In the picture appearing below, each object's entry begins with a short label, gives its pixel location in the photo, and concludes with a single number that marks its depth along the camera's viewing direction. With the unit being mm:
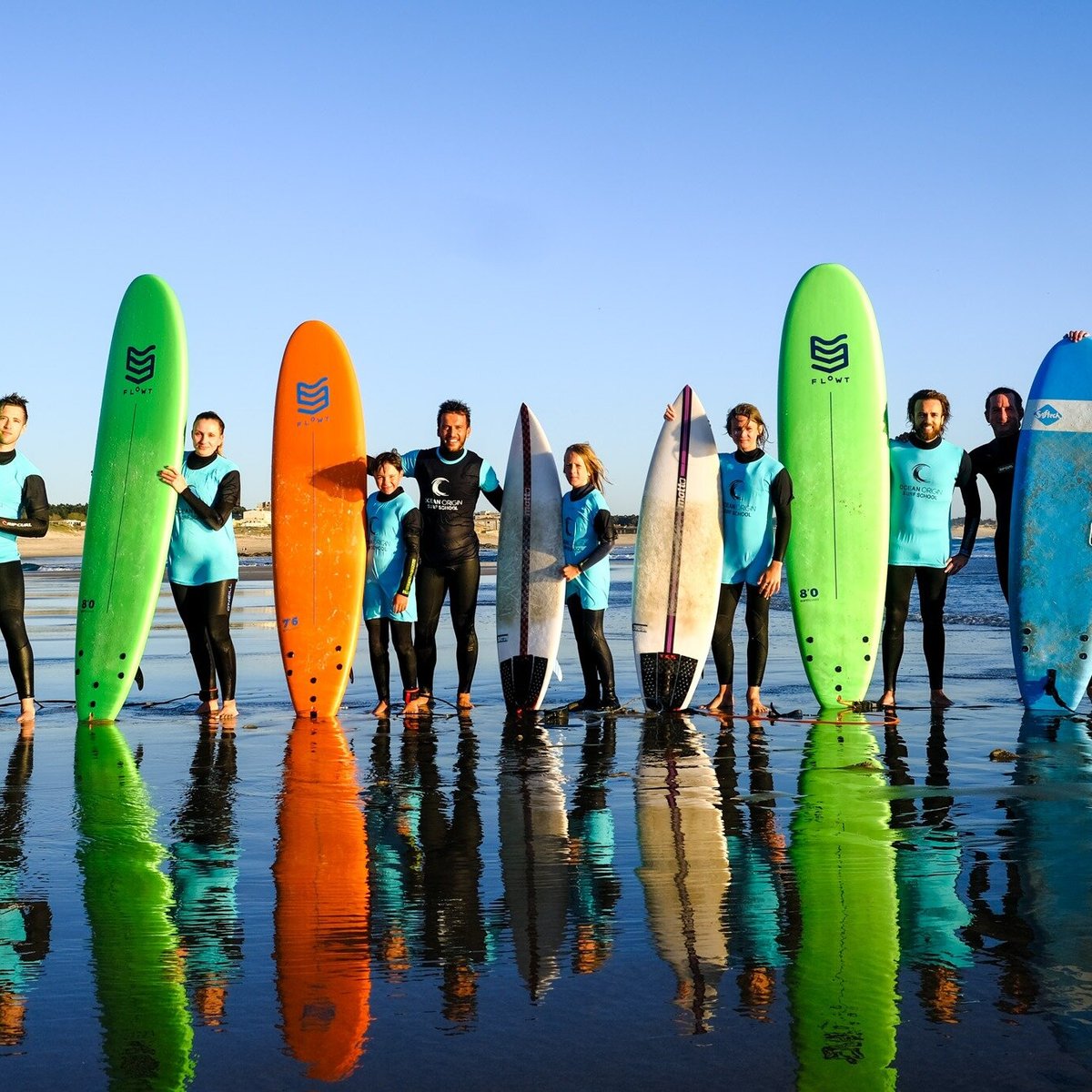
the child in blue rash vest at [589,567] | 7055
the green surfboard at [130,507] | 7145
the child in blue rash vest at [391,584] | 6949
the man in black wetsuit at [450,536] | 7023
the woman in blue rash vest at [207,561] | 6820
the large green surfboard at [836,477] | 7160
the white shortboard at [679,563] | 7094
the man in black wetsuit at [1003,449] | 7254
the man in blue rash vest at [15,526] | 6699
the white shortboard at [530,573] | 7273
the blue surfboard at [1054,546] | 6898
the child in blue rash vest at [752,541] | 6781
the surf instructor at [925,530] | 6918
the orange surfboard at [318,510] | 7254
